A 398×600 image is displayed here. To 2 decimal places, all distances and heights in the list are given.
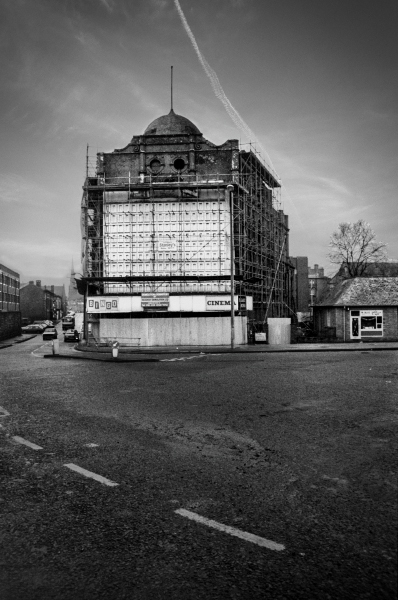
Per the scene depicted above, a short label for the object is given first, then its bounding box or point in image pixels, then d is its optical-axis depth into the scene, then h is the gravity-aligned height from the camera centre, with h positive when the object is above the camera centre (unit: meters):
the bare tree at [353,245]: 52.72 +8.63
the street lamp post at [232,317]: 29.26 +0.30
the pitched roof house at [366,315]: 36.59 +0.49
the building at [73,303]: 63.87 +4.00
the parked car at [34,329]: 64.19 -0.76
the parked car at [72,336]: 41.22 -1.14
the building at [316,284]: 86.62 +7.17
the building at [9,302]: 49.24 +3.16
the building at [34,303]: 103.62 +4.72
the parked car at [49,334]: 45.50 -1.05
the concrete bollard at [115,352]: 25.19 -1.60
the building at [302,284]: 78.62 +6.43
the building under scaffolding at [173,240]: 33.22 +6.98
